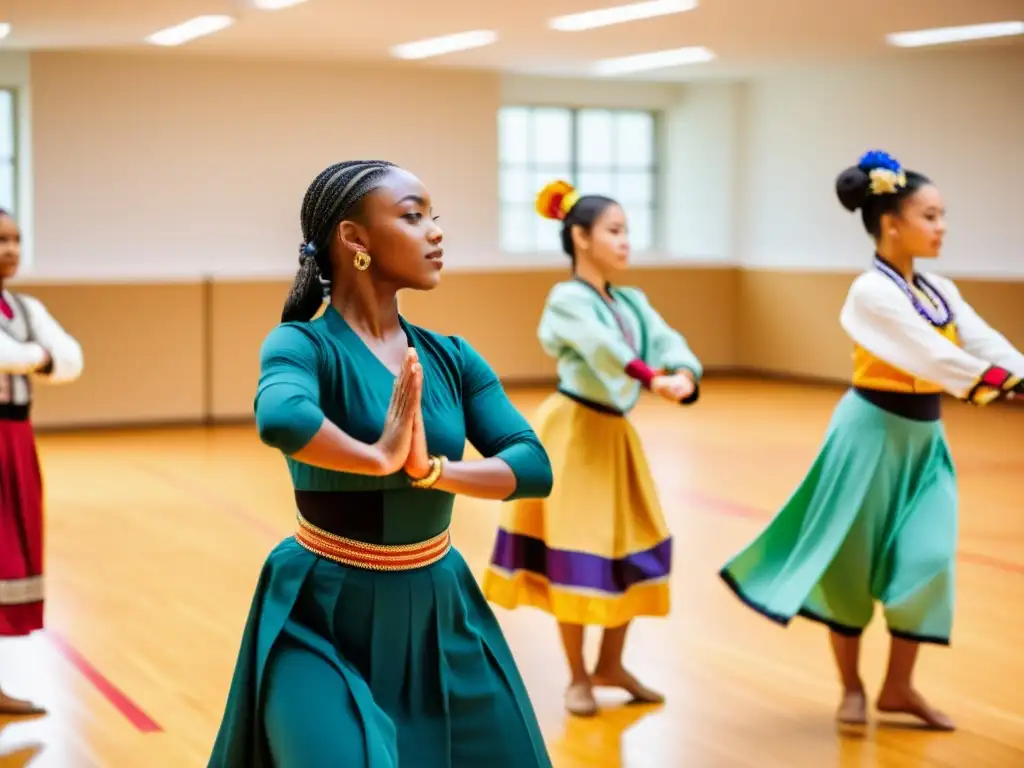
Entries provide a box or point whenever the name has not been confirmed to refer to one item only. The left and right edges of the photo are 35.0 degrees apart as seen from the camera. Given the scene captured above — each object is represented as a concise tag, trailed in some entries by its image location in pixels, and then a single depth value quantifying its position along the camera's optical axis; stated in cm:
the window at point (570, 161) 1355
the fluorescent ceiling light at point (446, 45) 1054
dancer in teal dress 222
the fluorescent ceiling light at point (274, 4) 891
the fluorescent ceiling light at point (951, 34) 1009
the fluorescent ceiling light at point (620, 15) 914
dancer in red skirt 443
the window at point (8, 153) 1128
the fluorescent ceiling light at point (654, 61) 1175
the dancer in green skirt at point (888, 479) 415
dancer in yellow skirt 432
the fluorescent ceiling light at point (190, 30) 961
